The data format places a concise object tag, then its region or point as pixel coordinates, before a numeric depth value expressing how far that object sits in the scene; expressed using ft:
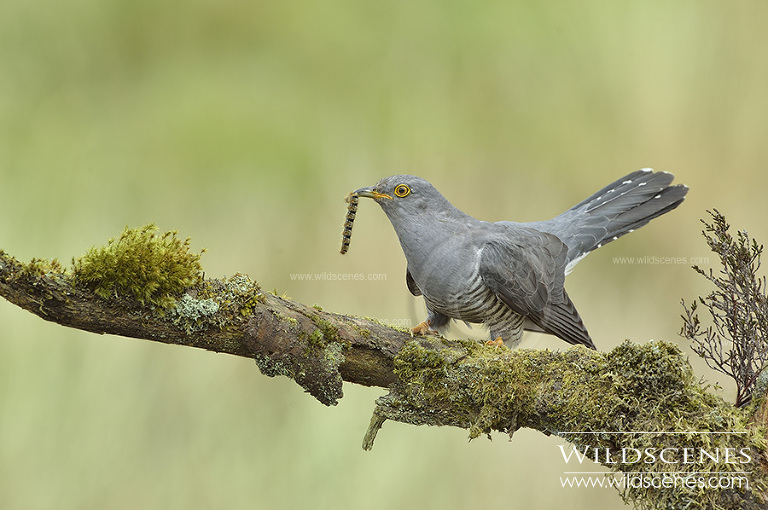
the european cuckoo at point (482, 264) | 36.65
